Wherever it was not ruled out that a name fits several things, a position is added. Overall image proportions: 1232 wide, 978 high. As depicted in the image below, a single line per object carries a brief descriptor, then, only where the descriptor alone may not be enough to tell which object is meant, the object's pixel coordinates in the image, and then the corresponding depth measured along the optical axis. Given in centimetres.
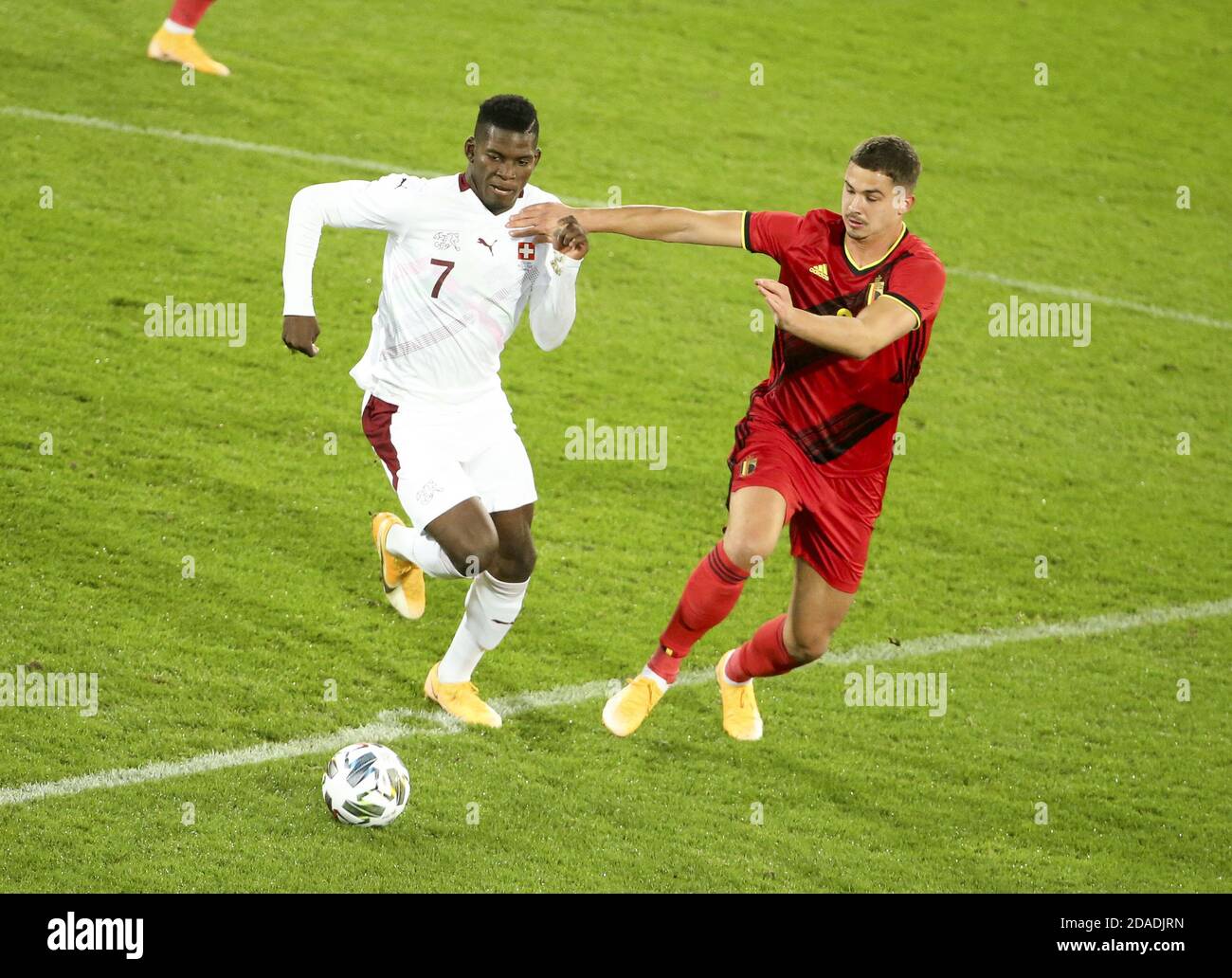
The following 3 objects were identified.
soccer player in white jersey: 1162
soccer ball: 1066
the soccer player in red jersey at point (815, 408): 1111
